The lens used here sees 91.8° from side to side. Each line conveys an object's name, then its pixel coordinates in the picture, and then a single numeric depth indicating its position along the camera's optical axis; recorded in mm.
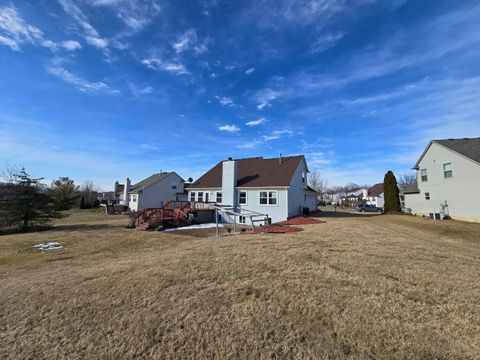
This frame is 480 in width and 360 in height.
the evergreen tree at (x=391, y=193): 28344
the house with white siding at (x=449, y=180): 20094
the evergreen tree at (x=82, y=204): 49325
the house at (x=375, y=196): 59969
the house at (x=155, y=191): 35969
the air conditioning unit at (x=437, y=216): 22034
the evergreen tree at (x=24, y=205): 18422
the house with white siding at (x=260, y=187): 21156
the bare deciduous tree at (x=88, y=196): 50847
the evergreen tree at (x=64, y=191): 44000
